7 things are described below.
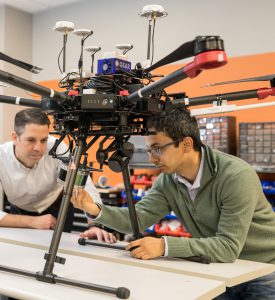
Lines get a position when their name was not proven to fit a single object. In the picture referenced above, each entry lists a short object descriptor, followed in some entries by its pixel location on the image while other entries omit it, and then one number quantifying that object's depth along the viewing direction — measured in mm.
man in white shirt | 2332
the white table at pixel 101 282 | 1169
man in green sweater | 1534
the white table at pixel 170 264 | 1367
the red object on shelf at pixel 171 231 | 4036
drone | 1371
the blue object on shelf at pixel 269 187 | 3719
